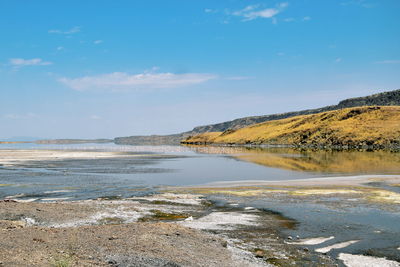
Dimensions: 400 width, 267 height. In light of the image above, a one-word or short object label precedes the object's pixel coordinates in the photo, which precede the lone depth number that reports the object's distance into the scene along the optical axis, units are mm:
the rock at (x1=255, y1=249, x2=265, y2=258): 14284
